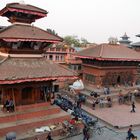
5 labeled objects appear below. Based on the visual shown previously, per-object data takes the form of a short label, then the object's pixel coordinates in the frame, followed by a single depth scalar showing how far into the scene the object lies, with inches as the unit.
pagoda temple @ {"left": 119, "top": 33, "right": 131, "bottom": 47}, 1527.9
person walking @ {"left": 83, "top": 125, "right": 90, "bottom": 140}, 369.4
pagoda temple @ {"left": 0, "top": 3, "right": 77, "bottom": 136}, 365.4
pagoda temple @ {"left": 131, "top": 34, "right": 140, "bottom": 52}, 1002.2
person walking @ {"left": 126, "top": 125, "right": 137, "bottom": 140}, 372.6
